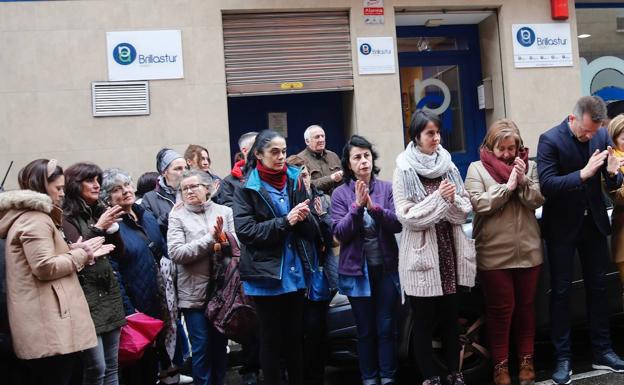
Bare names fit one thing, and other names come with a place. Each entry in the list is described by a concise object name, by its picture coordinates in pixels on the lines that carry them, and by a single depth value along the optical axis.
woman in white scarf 4.17
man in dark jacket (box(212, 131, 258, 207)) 5.01
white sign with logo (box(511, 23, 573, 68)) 9.93
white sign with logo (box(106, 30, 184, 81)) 8.69
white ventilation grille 8.64
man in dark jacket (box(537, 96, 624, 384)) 4.66
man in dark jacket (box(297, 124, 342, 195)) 6.59
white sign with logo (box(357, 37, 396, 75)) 9.38
